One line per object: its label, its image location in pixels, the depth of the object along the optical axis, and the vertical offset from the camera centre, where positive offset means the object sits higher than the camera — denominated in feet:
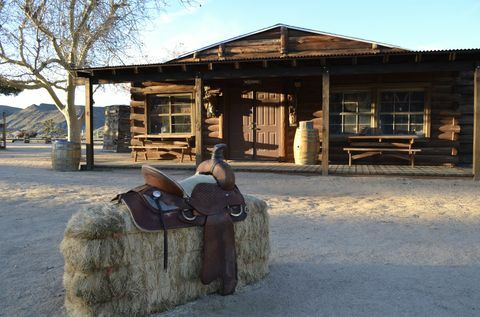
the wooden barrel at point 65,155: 35.37 -1.46
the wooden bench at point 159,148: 39.50 -0.96
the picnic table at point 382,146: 33.83 -0.67
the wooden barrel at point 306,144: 35.24 -0.50
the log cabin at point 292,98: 30.91 +3.82
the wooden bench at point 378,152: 32.96 -1.14
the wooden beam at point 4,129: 69.91 +1.68
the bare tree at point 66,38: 45.16 +11.67
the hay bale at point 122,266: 7.30 -2.50
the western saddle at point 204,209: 8.19 -1.53
